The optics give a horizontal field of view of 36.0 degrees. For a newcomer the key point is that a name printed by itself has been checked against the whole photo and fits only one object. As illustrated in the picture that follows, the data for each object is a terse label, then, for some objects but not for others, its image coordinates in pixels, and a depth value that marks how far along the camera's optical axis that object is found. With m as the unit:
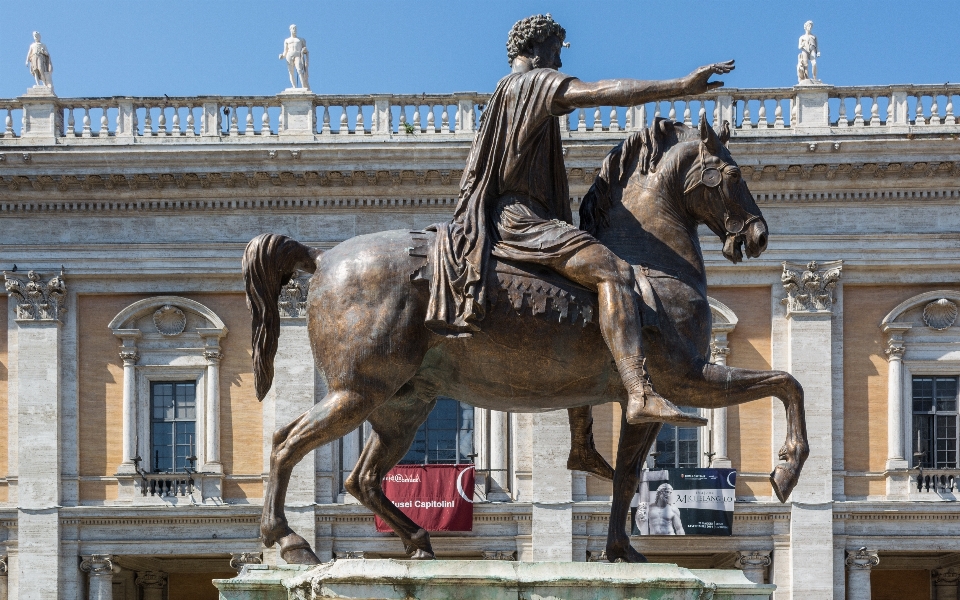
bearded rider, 6.64
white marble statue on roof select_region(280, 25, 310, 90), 27.23
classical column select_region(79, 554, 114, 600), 26.45
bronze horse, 6.91
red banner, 26.27
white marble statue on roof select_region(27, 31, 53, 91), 27.36
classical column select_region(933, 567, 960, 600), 28.67
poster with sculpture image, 26.14
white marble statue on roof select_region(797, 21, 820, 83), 27.17
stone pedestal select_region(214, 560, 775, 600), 6.19
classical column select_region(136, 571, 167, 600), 29.84
